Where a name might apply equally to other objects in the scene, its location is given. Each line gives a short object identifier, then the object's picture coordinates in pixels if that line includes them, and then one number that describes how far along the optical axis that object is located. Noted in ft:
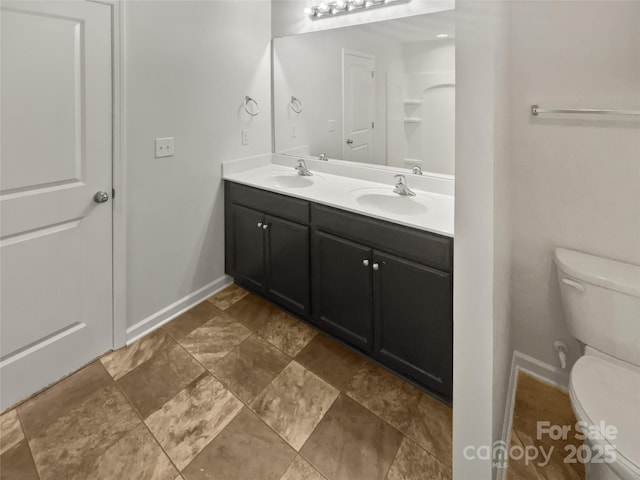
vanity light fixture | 6.95
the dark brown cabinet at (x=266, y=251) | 6.99
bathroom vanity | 5.13
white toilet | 3.28
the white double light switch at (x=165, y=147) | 6.78
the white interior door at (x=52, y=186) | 4.88
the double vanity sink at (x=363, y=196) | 5.34
